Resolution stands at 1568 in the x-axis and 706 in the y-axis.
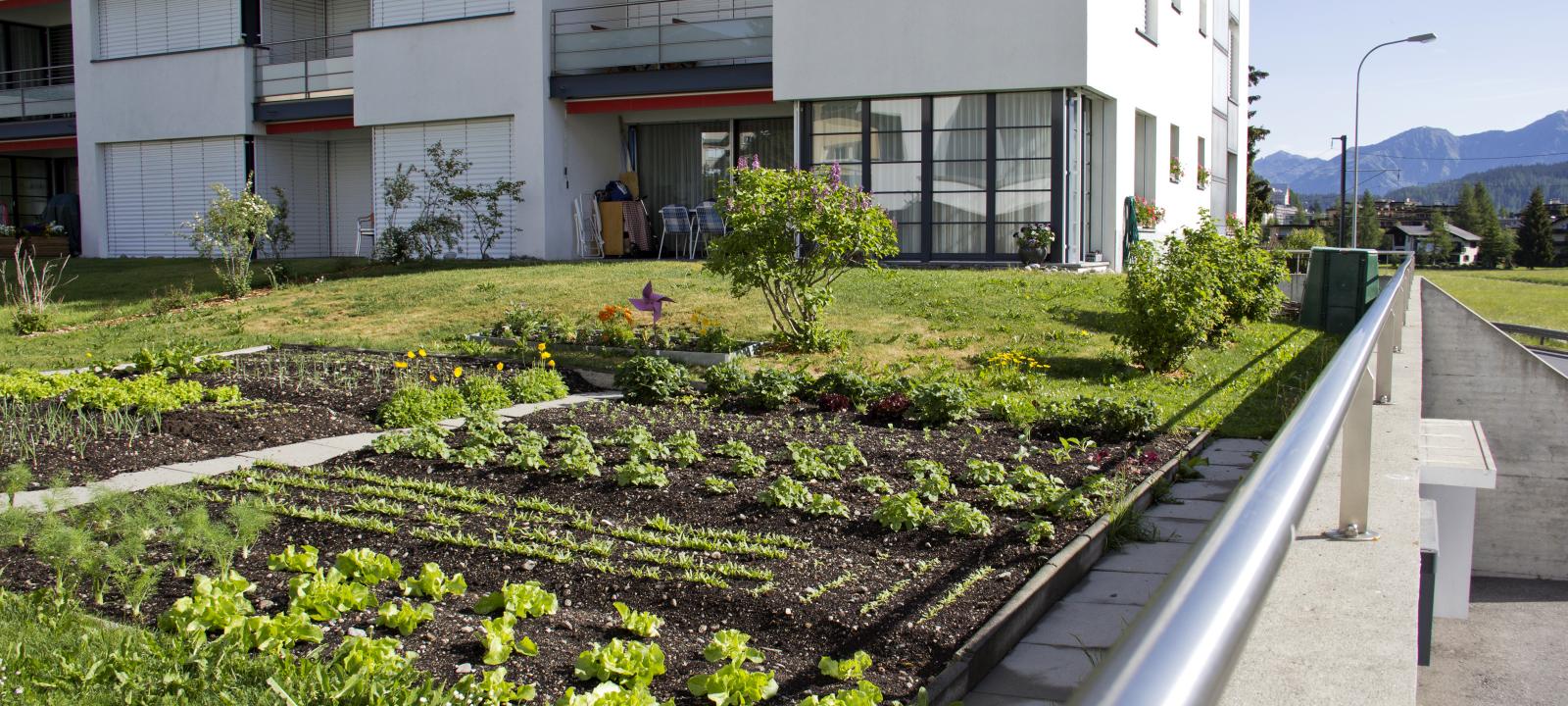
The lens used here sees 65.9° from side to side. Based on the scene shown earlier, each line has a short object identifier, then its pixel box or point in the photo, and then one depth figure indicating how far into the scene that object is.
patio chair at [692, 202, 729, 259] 20.53
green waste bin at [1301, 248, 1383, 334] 13.62
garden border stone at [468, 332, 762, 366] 11.06
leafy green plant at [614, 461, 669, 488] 6.25
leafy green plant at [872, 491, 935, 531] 5.57
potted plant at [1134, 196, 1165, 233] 20.38
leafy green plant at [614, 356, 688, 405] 9.29
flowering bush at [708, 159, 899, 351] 11.24
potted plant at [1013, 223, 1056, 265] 17.42
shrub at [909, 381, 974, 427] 8.26
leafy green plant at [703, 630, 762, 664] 3.88
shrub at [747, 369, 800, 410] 8.91
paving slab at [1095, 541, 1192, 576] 5.34
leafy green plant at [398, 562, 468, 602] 4.47
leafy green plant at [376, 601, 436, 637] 4.14
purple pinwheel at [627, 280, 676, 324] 11.60
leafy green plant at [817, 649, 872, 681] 3.85
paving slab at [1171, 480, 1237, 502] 6.57
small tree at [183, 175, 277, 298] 17.16
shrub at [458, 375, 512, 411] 9.09
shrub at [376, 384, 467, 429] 8.33
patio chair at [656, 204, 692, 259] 20.56
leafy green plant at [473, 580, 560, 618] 4.30
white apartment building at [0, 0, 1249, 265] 17.89
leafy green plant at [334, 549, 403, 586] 4.63
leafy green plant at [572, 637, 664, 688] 3.75
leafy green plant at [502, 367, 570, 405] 9.52
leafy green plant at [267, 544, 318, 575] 4.77
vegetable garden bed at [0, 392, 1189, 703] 4.24
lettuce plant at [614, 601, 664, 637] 4.18
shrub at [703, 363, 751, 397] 9.25
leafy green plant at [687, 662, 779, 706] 3.64
